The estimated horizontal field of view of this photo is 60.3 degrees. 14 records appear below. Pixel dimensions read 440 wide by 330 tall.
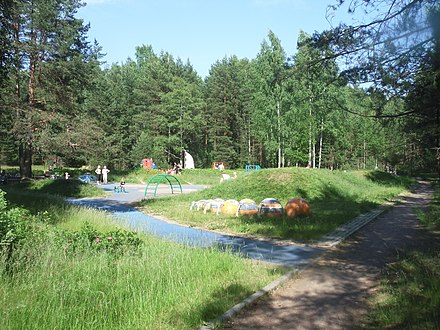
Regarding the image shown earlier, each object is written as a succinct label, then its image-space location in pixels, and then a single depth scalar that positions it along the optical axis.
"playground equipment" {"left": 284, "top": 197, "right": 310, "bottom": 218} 12.85
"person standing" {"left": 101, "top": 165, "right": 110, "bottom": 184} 33.78
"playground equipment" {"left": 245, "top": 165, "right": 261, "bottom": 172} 52.15
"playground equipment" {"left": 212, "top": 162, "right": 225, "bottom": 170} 53.06
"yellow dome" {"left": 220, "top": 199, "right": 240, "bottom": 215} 14.39
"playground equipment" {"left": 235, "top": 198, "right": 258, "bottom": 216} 13.99
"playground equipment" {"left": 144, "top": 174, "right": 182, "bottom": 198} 28.07
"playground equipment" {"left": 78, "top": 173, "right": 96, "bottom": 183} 34.70
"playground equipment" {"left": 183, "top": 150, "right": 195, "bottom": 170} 52.38
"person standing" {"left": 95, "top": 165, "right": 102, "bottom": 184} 35.22
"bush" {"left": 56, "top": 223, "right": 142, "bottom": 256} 6.75
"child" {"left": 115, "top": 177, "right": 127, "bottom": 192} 26.95
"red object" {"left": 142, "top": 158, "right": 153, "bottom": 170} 45.66
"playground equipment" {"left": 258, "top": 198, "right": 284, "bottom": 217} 13.20
